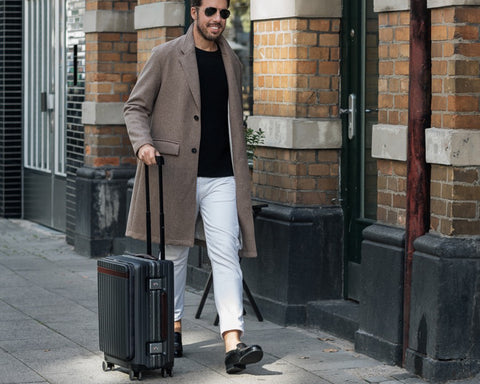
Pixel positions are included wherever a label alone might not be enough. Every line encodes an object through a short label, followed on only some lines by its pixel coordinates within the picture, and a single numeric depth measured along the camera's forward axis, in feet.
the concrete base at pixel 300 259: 30.10
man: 25.36
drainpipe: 24.53
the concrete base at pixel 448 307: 23.64
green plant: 31.11
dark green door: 29.72
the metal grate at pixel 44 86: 49.95
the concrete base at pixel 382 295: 25.34
